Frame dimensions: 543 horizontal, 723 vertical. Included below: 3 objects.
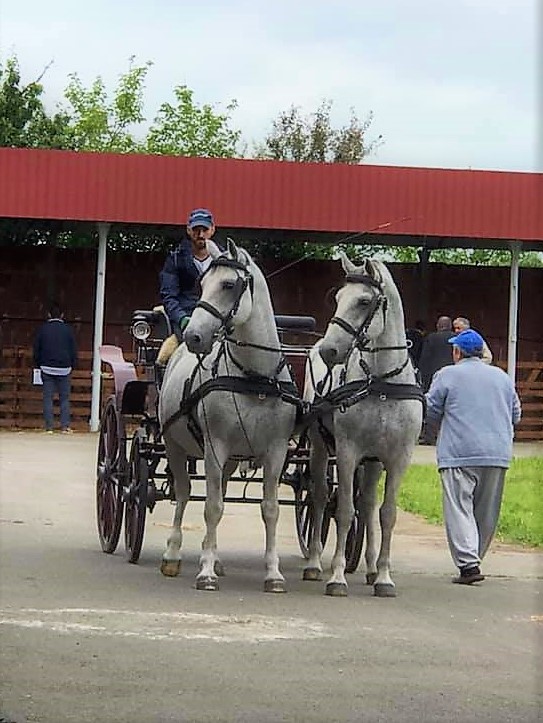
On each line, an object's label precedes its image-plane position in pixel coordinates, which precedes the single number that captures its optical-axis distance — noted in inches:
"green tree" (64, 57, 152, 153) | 2518.5
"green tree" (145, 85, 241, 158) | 2423.7
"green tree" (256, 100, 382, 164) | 2278.5
